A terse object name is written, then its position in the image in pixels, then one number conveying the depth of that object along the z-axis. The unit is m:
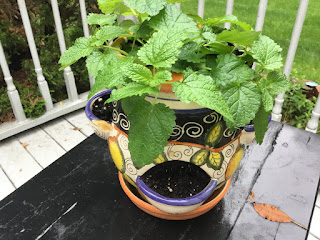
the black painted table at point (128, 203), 0.66
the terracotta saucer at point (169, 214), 0.67
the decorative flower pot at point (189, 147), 0.54
